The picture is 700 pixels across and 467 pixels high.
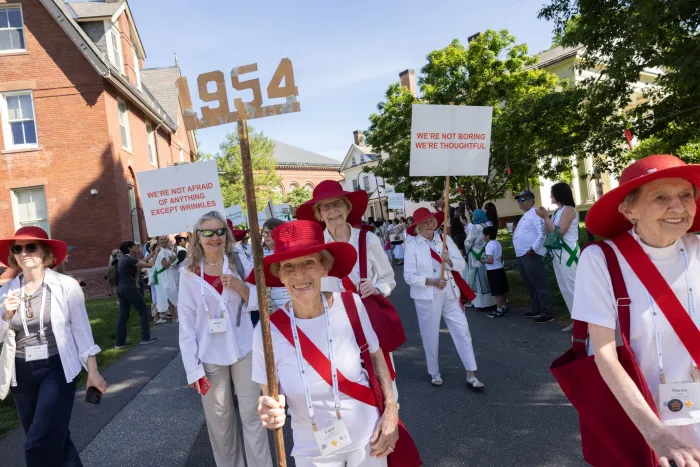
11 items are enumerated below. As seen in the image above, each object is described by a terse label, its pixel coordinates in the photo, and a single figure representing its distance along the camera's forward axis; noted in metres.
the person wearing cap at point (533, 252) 8.37
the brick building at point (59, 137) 18.38
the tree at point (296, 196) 69.71
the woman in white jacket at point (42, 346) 3.49
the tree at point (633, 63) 8.16
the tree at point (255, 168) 42.81
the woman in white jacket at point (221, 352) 3.76
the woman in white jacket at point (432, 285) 5.84
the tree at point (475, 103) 20.94
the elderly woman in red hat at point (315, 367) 2.37
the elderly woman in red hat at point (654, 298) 2.01
